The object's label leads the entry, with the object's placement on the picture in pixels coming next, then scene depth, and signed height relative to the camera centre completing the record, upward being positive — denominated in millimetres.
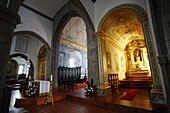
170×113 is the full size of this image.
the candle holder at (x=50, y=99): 3850 -1220
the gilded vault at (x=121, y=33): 3440 +2693
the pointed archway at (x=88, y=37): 4941 +2084
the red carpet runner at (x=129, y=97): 3938 -1250
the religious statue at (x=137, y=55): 9906 +1769
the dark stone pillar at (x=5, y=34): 1531 +708
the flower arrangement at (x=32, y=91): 4143 -929
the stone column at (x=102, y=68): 4421 +157
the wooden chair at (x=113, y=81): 5496 -664
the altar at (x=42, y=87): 4344 -769
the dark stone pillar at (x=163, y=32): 2201 +1018
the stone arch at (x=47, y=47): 6492 +2147
